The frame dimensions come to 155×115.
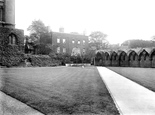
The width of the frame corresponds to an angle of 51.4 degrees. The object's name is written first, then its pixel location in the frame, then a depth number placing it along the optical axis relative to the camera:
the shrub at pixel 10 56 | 24.52
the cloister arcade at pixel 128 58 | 27.86
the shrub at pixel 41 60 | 29.14
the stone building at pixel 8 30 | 24.95
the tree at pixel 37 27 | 42.41
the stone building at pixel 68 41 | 46.06
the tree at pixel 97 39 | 53.84
